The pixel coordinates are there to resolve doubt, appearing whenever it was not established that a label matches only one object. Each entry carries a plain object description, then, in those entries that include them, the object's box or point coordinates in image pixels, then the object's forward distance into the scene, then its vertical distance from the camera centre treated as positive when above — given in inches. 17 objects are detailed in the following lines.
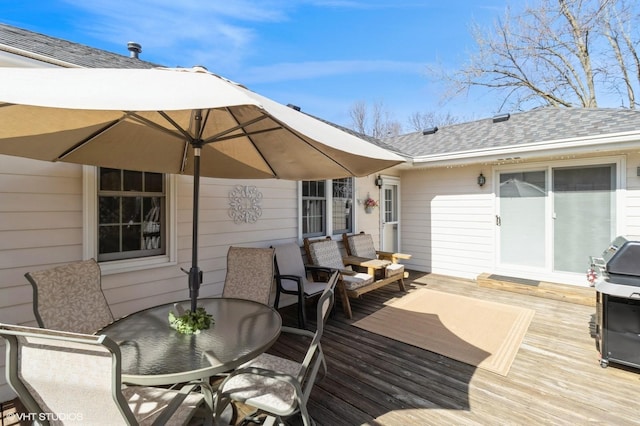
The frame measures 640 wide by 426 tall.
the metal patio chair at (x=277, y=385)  67.4 -45.5
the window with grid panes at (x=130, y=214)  120.0 -0.3
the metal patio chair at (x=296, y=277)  152.3 -38.4
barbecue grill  105.8 -35.7
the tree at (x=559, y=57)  343.0 +217.1
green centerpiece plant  75.8 -29.7
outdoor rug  127.1 -62.2
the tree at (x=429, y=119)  642.8 +219.9
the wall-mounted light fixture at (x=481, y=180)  249.0 +29.1
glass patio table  59.2 -32.6
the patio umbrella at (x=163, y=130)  44.2 +21.6
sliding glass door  202.7 -2.2
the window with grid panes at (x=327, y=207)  214.5 +4.9
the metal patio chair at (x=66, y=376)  43.3 -25.8
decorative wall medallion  163.2 +5.6
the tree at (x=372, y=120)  681.0 +225.8
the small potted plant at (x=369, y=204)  263.0 +8.5
